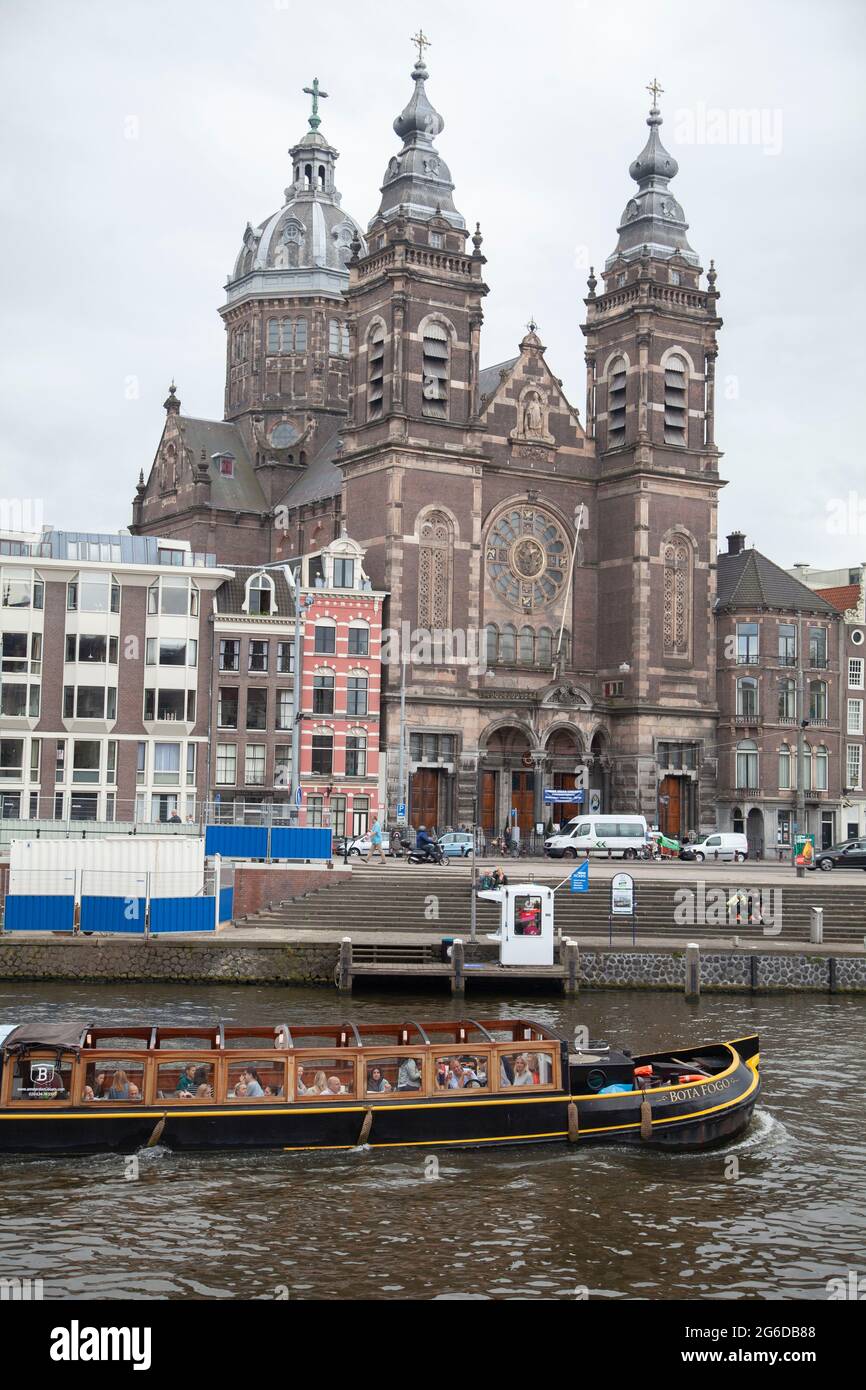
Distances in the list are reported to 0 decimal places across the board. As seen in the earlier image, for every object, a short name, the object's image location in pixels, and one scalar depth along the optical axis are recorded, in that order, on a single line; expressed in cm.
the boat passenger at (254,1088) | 2755
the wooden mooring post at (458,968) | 4481
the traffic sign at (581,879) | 5012
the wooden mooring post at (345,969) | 4481
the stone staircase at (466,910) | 5025
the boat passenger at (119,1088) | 2728
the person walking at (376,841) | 6475
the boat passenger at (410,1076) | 2812
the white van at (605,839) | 7119
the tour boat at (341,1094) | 2698
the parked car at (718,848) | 7544
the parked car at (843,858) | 6756
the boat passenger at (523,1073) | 2856
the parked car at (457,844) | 6962
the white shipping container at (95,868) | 4888
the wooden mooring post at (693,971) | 4516
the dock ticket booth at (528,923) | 4628
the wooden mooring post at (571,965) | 4522
